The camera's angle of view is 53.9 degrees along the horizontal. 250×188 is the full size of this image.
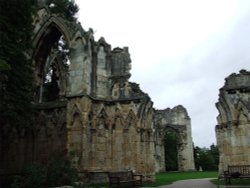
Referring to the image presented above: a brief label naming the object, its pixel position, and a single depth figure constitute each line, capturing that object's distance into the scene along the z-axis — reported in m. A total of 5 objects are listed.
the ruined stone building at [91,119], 9.92
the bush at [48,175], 7.45
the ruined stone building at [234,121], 9.25
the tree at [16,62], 8.41
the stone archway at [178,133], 29.00
